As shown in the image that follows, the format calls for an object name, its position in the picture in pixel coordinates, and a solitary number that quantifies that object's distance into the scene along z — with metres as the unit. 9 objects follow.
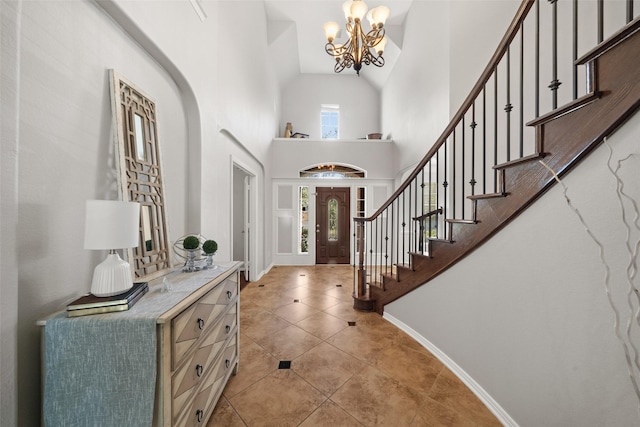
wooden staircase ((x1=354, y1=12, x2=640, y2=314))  0.92
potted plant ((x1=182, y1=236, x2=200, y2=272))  1.67
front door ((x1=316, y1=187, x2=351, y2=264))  6.03
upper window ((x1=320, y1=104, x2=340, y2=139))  7.19
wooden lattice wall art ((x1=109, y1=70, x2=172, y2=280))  1.37
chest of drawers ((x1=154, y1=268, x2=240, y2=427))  0.99
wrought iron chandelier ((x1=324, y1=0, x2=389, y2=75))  3.19
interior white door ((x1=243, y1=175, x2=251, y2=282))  4.50
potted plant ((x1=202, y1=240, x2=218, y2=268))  1.76
